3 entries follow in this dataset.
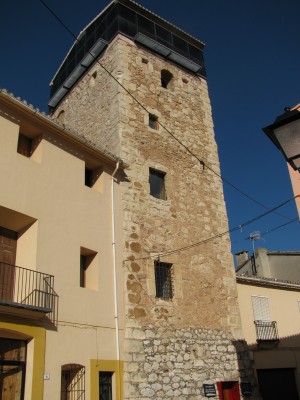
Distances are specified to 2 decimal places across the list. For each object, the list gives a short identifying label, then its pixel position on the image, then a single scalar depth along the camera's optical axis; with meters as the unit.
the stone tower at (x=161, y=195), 11.52
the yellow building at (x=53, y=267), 8.77
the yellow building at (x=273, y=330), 14.57
